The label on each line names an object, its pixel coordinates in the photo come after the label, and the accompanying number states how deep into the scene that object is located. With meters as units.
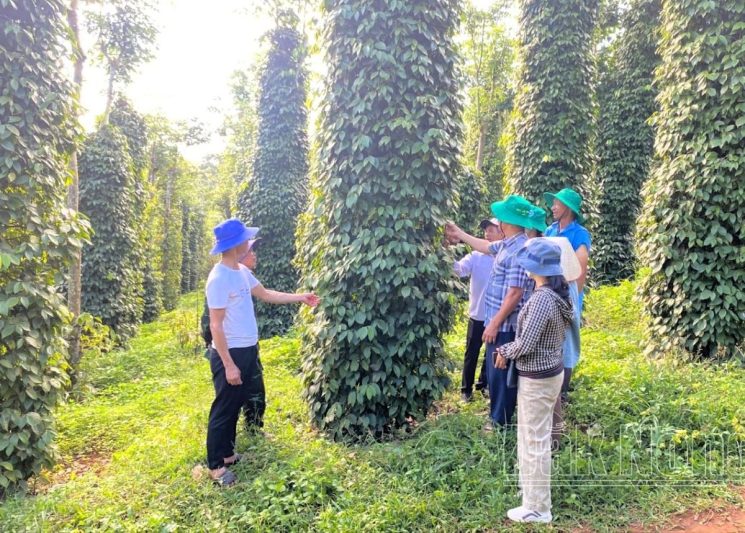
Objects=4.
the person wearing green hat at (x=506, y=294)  3.66
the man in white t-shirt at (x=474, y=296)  4.72
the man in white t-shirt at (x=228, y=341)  3.51
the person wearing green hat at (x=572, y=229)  3.84
